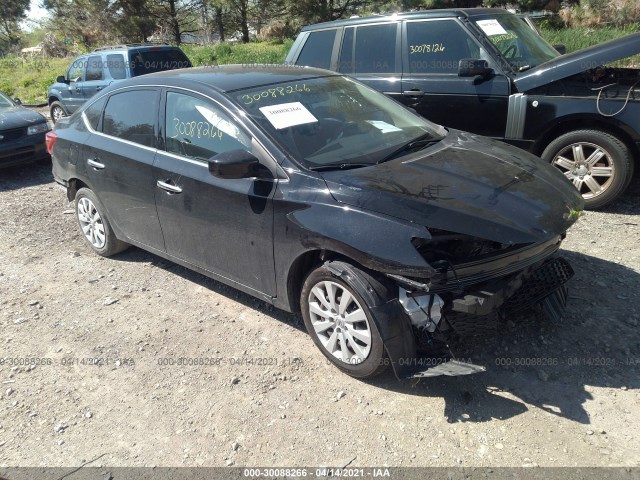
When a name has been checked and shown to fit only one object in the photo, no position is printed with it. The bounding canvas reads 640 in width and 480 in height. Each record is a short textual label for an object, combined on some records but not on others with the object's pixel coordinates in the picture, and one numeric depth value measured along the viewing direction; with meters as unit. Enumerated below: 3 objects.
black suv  5.19
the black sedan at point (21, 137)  8.27
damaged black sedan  2.93
